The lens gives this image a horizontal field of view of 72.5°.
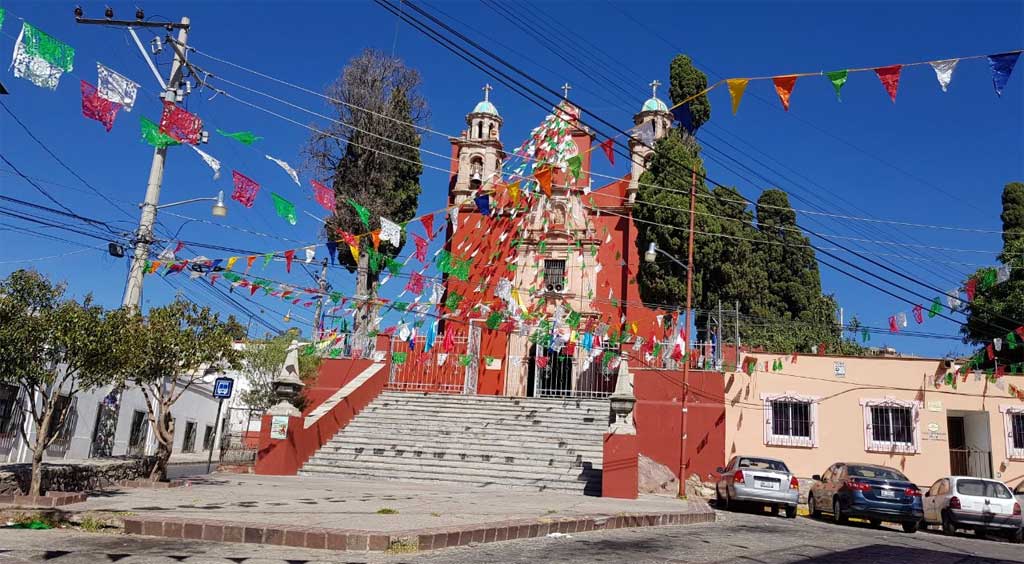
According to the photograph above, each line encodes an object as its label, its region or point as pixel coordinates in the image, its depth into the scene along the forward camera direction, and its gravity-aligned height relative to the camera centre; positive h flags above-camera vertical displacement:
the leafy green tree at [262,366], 35.31 +1.67
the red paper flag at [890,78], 9.45 +4.80
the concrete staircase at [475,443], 16.41 -0.83
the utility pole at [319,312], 21.33 +2.78
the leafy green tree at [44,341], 9.20 +0.59
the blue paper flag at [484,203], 15.16 +4.46
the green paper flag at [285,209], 13.29 +3.59
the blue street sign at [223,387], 16.66 +0.22
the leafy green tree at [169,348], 11.60 +0.78
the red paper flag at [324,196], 13.71 +4.04
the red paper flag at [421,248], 17.75 +4.07
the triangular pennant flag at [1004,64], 8.88 +4.78
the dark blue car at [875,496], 13.39 -1.17
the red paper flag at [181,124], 12.78 +4.89
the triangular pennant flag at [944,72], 9.42 +4.89
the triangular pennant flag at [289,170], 12.70 +4.14
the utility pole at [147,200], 13.09 +3.71
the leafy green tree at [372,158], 25.56 +9.03
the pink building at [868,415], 20.69 +0.58
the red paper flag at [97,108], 10.93 +4.36
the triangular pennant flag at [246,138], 11.71 +4.28
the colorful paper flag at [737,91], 10.03 +4.76
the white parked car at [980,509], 13.64 -1.30
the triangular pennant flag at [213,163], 12.98 +4.26
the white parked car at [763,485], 15.19 -1.23
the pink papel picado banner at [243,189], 13.30 +3.93
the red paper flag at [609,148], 13.14 +5.18
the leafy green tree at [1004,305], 28.47 +5.58
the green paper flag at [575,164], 13.44 +4.86
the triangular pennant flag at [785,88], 10.02 +4.86
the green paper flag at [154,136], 12.08 +4.44
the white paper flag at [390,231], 15.43 +3.85
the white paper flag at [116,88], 11.09 +4.76
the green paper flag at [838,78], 9.62 +4.82
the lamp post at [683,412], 17.72 +0.33
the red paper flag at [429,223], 16.02 +4.29
